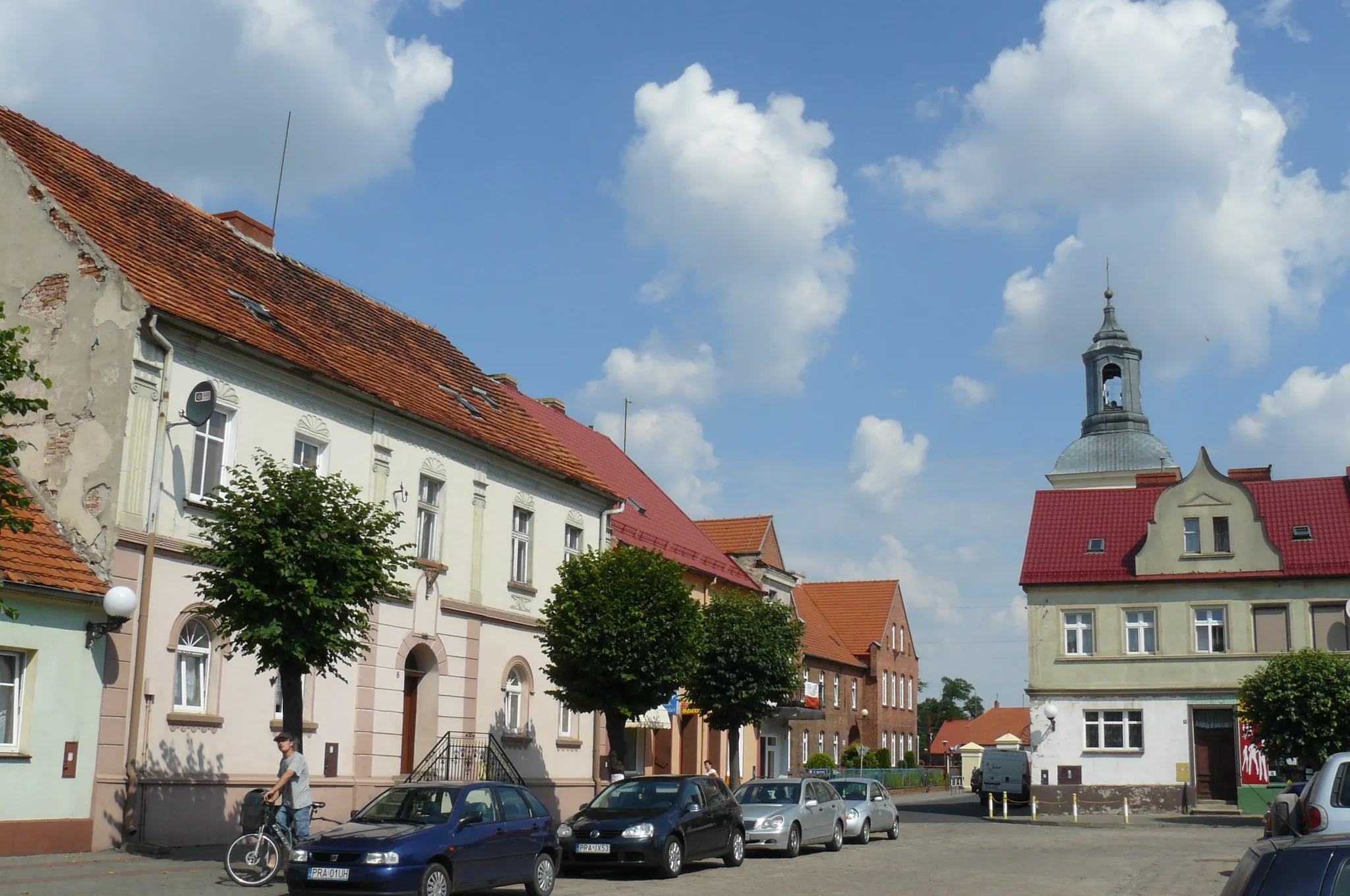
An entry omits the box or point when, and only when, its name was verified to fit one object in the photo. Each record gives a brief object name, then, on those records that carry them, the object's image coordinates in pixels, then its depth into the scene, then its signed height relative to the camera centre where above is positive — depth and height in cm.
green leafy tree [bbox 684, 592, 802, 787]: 3419 +83
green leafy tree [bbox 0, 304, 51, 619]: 1291 +273
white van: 5131 -267
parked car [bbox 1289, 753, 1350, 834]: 1511 -107
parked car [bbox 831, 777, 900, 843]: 2744 -227
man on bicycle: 1631 -122
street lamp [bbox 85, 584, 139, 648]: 1806 +110
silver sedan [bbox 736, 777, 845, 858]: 2356 -205
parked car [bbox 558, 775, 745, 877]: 1905 -189
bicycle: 1575 -190
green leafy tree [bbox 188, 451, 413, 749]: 1748 +163
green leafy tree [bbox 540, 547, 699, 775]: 2547 +117
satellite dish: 1981 +426
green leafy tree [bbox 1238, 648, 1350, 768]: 3481 +5
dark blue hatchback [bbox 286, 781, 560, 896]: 1409 -167
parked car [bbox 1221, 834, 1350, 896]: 647 -79
